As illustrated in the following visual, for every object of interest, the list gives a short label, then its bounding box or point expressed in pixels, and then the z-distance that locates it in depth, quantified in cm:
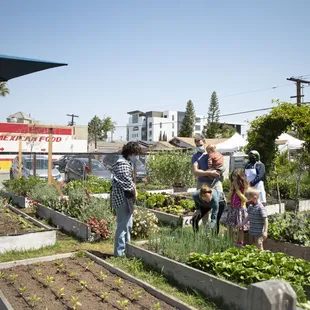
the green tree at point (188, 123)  8169
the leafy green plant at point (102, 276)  451
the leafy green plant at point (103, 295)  388
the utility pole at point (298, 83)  2841
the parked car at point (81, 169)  1580
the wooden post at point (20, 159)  1317
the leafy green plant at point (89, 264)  492
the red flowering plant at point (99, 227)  667
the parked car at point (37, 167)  1562
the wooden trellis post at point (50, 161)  1041
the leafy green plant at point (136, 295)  392
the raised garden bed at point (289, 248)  556
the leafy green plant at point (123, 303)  367
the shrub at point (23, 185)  1084
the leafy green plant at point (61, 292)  391
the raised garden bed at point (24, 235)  591
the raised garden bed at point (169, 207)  804
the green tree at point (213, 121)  6556
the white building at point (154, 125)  11438
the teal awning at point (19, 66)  461
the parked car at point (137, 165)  1822
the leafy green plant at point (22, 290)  402
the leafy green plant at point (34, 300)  374
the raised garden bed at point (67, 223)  668
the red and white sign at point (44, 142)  3306
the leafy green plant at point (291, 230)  579
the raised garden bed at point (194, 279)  373
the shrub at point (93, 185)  1112
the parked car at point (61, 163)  2389
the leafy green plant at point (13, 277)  443
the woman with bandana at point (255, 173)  728
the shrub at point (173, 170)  1490
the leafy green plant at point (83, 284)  426
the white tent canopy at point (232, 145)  1915
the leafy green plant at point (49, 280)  431
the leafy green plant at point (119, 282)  430
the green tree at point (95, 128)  6756
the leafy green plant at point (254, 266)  375
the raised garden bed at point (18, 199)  1019
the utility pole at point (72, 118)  6119
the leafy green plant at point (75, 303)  361
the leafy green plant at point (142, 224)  677
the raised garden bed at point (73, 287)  374
